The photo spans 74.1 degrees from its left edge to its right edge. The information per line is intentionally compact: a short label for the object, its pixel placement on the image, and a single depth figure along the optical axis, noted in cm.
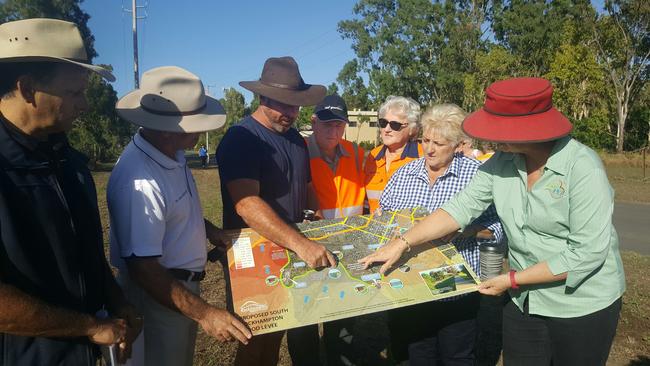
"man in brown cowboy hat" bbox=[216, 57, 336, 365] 274
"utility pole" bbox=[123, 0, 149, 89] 2541
